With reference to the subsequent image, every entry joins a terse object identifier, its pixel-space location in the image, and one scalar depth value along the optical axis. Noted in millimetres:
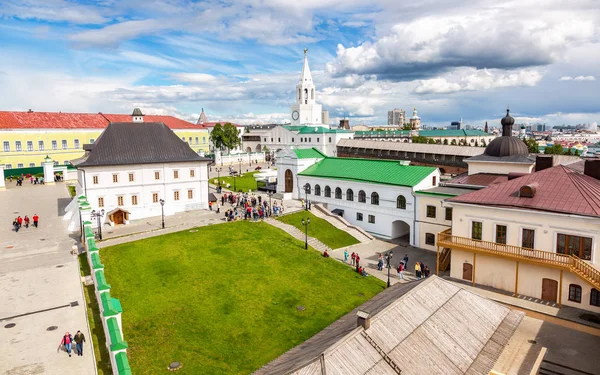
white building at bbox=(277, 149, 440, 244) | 40438
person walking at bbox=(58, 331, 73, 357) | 16328
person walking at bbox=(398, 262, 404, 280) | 31141
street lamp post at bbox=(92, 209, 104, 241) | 31425
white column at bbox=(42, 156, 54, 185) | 53575
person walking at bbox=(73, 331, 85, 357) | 16469
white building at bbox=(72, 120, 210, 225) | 37062
